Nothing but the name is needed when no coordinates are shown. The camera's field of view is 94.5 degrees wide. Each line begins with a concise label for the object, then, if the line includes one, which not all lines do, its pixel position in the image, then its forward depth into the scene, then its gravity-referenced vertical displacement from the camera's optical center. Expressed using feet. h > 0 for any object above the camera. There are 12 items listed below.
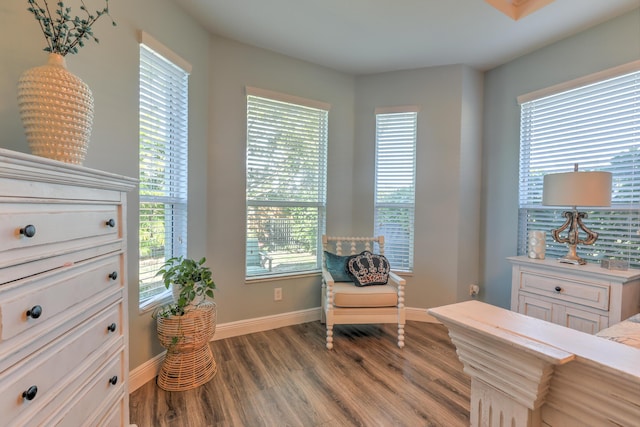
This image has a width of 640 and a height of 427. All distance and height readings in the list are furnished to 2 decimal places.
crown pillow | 8.97 -1.87
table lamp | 6.50 +0.35
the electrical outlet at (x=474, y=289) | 10.28 -2.74
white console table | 1.47 -0.90
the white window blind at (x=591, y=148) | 7.06 +1.70
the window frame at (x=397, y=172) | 10.48 +1.34
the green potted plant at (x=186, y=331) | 6.18 -2.66
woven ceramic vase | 3.31 +1.07
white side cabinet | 6.02 -1.82
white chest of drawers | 2.31 -0.87
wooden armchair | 8.23 -2.74
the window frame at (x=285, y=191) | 9.16 +0.51
